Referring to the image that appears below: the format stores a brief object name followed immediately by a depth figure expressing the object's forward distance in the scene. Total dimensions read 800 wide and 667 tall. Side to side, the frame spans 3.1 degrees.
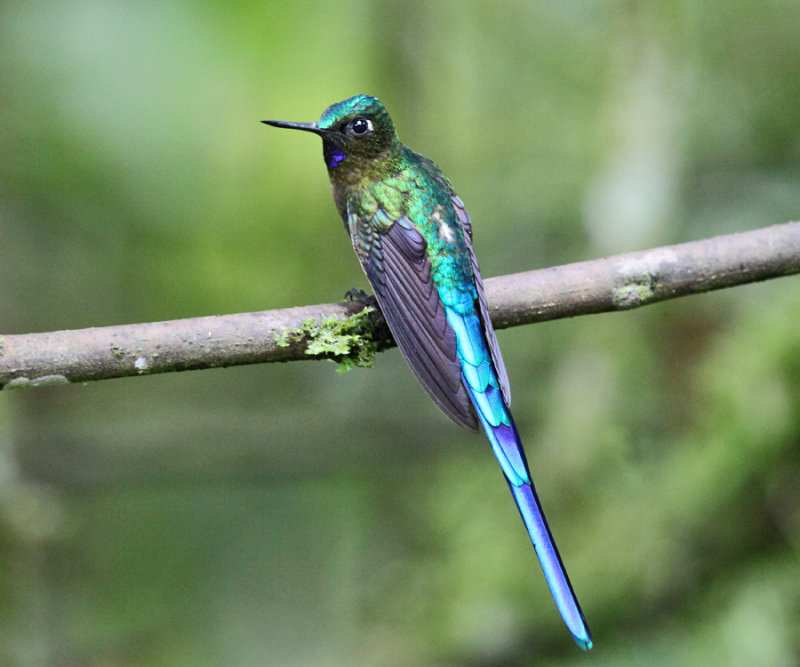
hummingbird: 3.56
